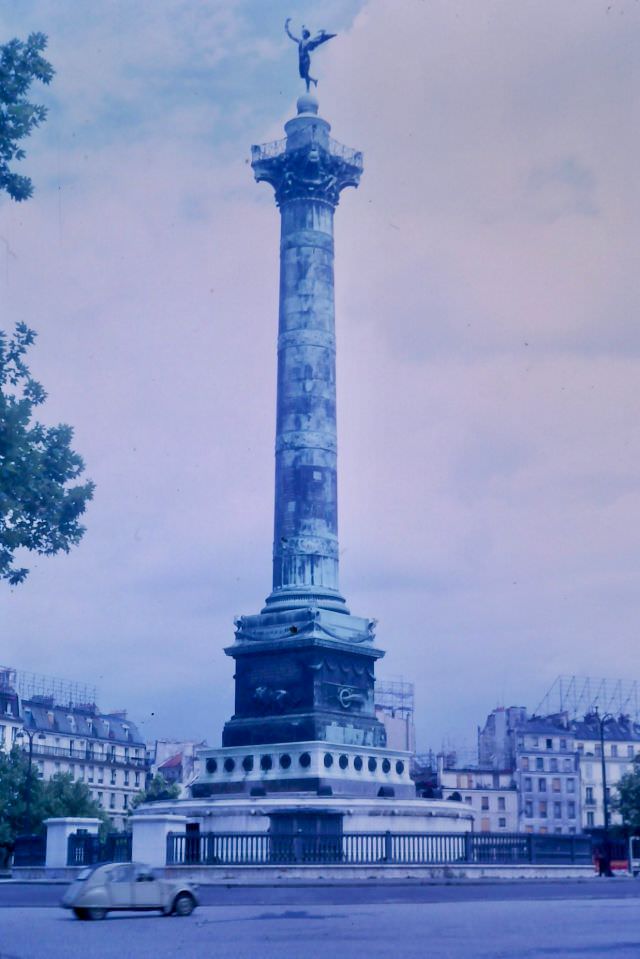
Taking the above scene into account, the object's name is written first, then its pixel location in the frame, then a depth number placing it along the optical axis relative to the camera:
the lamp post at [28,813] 65.19
